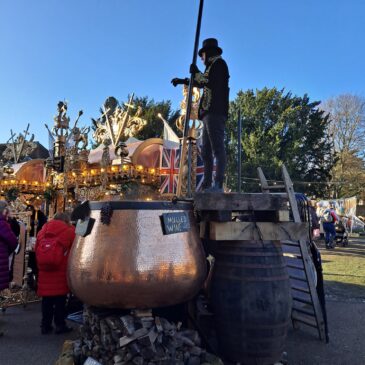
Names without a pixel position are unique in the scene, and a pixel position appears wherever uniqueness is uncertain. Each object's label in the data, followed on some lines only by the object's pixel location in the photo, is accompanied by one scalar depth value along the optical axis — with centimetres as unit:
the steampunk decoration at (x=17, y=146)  1695
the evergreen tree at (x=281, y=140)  2511
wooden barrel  302
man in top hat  396
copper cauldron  261
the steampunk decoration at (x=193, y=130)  715
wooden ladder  409
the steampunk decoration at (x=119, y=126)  1027
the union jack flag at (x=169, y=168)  875
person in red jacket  436
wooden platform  311
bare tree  3144
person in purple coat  437
